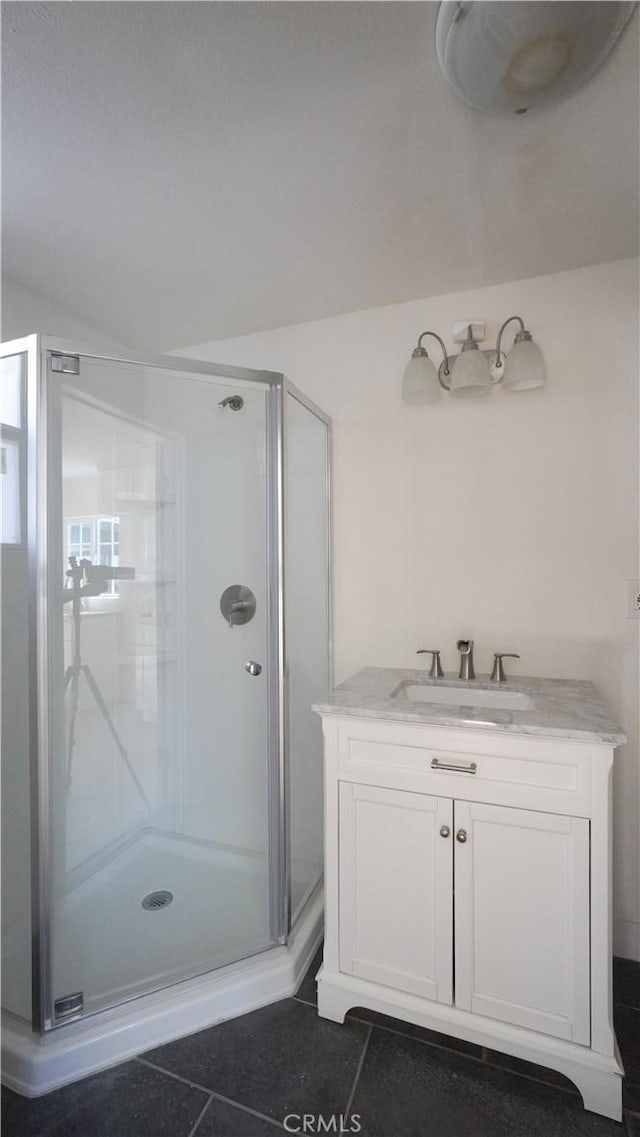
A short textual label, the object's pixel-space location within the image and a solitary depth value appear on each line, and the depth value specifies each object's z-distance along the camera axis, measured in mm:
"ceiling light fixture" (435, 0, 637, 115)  849
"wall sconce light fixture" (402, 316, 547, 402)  1607
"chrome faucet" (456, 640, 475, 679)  1689
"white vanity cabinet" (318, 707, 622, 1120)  1133
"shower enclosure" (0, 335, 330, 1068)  1274
